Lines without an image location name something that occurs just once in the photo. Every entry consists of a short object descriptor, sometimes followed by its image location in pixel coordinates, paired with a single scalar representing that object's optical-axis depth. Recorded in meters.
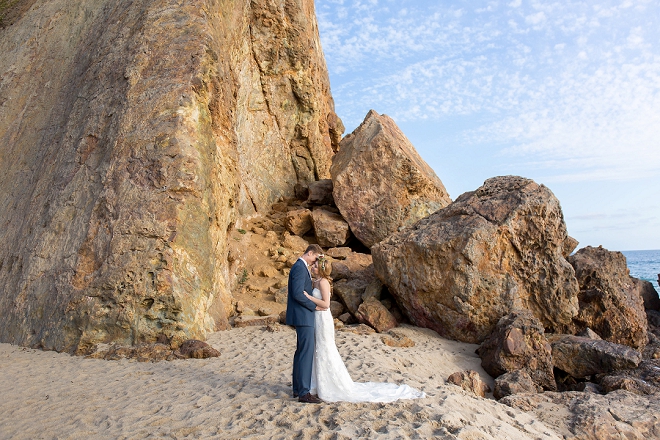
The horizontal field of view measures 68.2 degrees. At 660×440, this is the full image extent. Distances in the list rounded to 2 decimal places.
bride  5.12
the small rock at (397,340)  8.23
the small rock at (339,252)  13.06
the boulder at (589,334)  8.38
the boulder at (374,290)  9.97
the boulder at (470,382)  6.50
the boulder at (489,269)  8.65
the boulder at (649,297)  11.19
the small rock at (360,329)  8.86
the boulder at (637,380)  6.51
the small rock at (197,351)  7.32
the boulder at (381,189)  13.35
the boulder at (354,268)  11.35
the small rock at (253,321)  9.65
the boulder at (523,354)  7.16
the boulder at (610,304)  8.84
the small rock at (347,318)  9.77
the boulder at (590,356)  7.15
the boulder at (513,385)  6.47
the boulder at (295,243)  13.35
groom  5.17
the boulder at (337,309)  10.10
